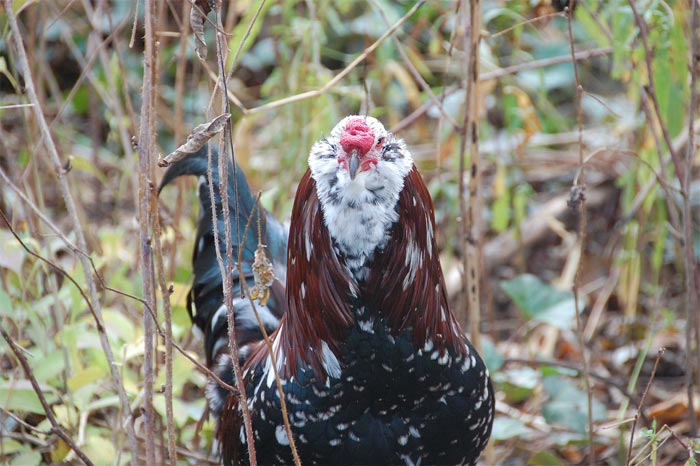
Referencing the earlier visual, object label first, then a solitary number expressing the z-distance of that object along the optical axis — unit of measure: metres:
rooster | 4.31
